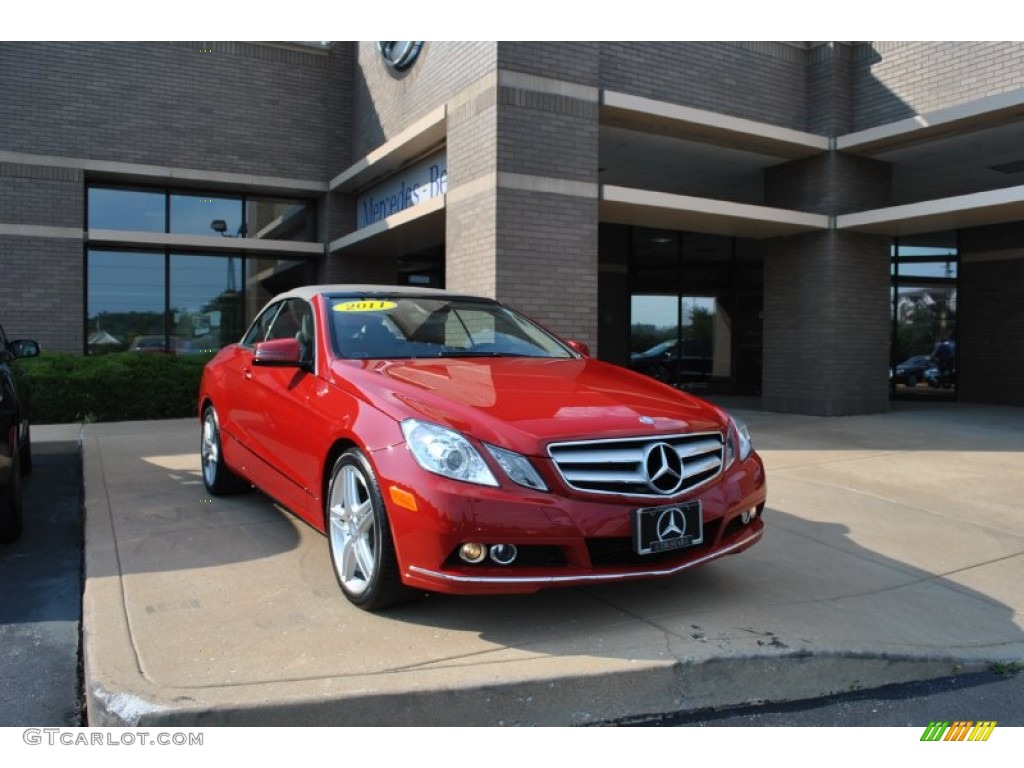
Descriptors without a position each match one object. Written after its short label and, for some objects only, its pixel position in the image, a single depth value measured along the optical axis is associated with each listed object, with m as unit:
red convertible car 3.25
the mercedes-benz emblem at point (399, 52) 11.81
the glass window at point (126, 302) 13.96
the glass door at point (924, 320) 16.03
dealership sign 11.33
